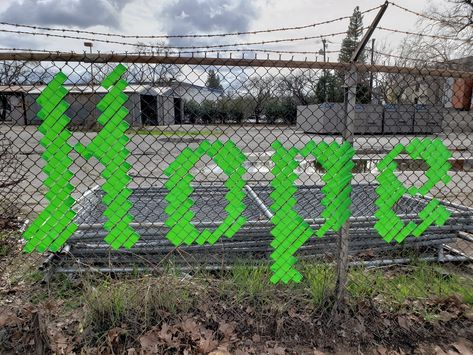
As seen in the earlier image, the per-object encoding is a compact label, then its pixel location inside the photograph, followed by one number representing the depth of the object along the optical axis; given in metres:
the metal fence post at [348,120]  2.63
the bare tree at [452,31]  28.67
